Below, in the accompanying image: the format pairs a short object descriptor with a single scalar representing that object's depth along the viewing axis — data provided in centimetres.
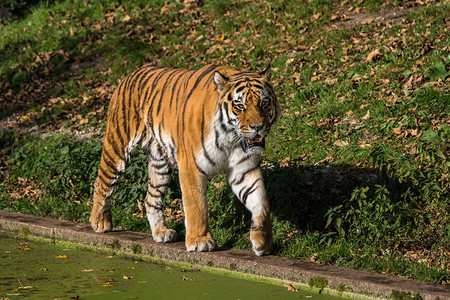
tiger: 1035
